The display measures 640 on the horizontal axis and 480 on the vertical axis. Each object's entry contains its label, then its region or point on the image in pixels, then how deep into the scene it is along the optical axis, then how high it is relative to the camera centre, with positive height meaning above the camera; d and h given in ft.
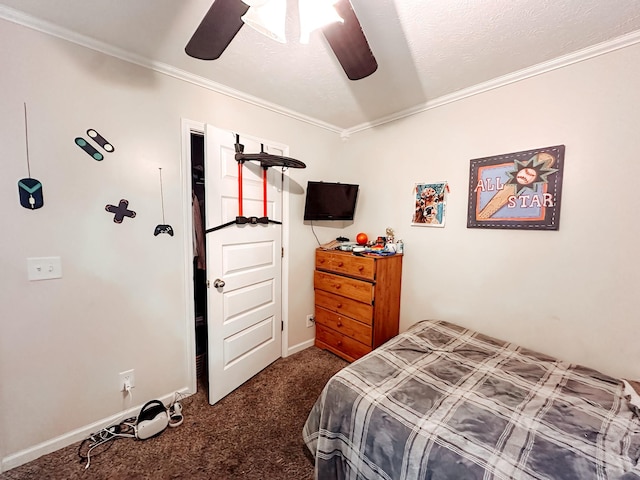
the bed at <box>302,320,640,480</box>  2.96 -2.72
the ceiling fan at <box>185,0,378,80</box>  3.12 +2.69
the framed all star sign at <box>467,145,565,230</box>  5.31 +0.85
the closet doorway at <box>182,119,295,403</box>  5.98 -0.44
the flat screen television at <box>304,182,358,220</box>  8.12 +0.81
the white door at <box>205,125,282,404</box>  6.08 -1.26
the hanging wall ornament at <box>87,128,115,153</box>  4.88 +1.64
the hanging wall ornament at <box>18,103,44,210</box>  4.34 +0.55
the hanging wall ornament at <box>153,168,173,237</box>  5.71 -0.11
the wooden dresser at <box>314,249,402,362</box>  7.14 -2.32
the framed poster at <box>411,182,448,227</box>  7.00 +0.64
